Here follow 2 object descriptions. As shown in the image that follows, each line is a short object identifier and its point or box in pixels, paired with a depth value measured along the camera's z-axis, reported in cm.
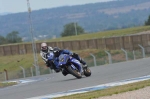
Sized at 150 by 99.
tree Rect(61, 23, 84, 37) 13260
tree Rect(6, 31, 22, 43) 12845
